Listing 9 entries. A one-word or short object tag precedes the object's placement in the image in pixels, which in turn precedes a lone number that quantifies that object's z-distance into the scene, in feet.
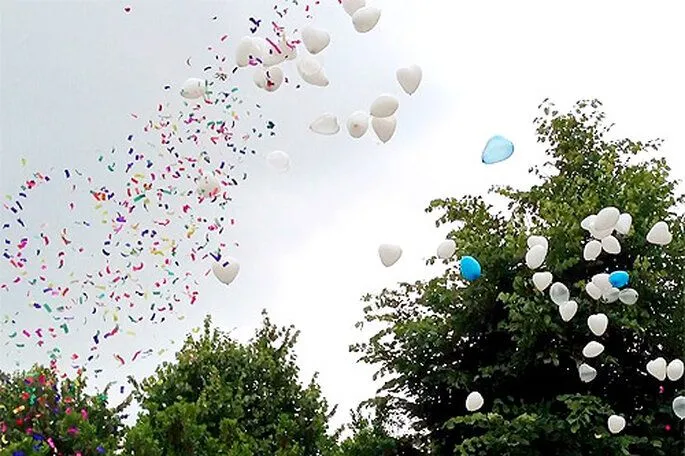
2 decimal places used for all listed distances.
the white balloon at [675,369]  19.12
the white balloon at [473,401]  21.02
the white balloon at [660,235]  19.58
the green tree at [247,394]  24.18
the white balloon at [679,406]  19.76
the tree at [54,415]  23.69
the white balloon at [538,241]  19.71
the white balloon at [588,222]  18.94
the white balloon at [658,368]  19.51
